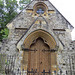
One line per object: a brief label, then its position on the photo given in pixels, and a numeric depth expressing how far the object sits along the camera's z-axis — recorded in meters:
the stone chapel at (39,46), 7.54
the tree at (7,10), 17.03
